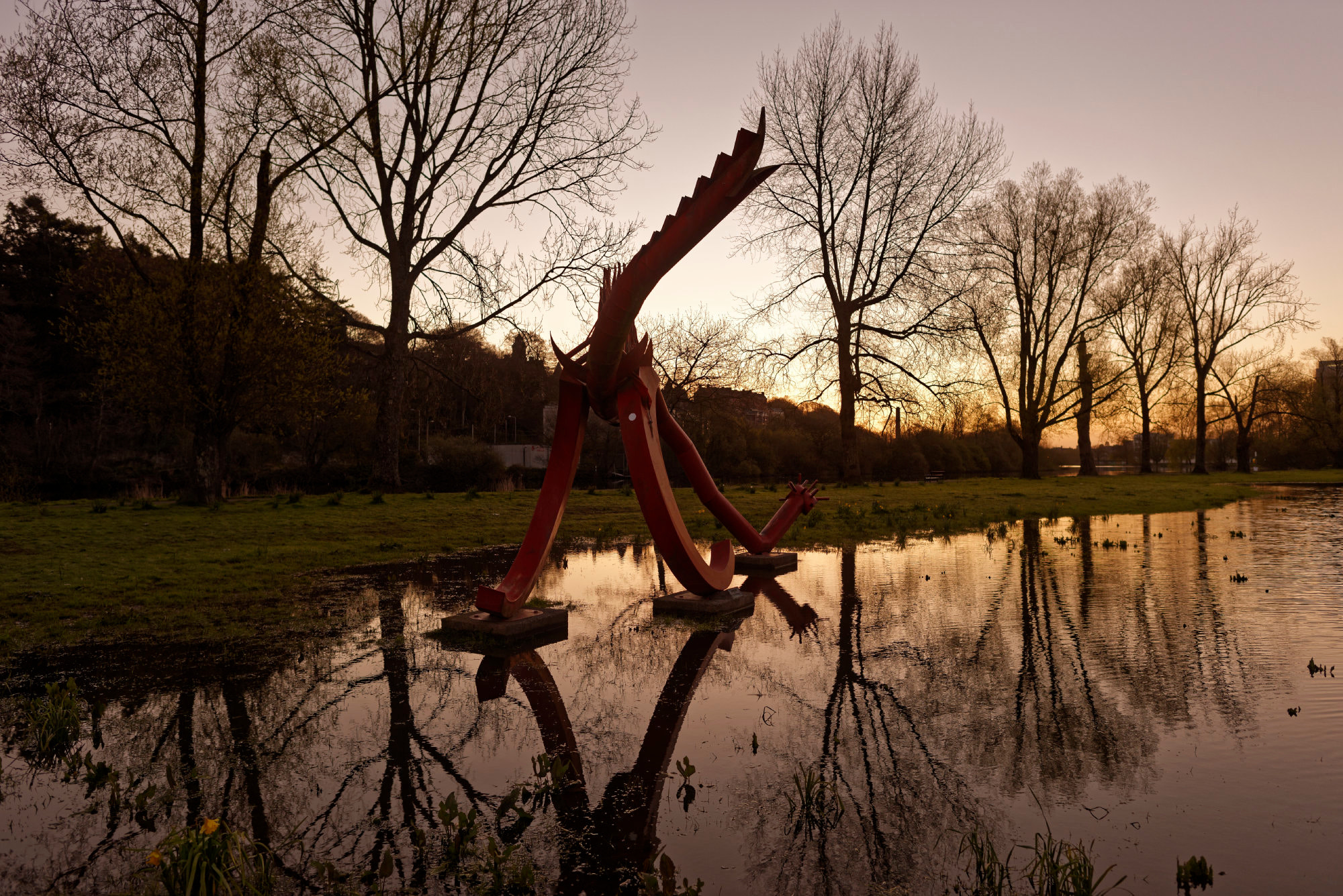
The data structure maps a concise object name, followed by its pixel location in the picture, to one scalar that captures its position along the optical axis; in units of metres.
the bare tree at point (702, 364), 31.53
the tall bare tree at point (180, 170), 18.45
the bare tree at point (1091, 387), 40.12
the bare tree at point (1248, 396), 47.75
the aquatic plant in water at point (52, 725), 4.23
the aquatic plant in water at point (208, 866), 2.80
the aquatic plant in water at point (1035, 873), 2.78
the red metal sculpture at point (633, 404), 6.20
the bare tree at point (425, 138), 22.73
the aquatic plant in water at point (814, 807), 3.41
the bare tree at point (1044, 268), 36.88
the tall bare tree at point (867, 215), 28.30
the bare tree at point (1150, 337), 42.12
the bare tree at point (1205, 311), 44.72
